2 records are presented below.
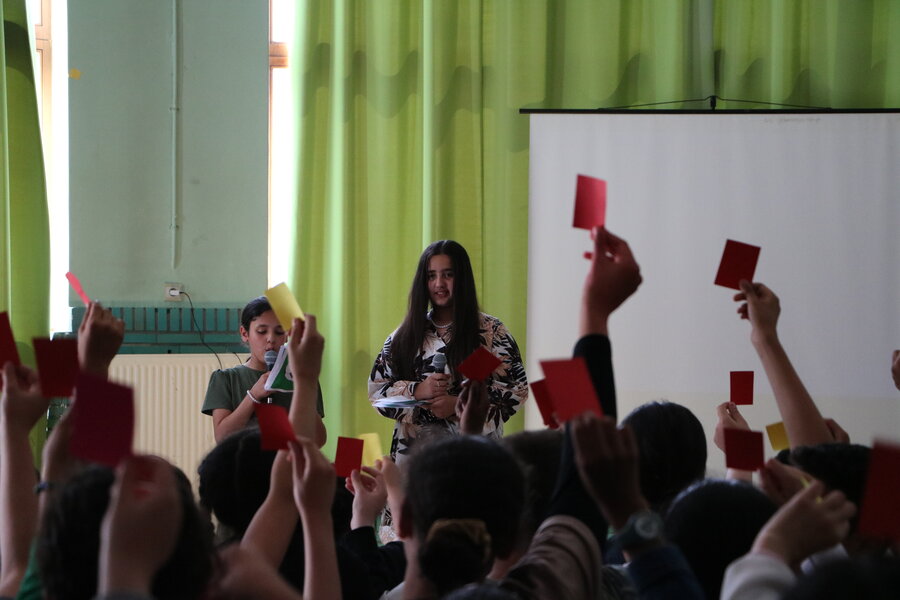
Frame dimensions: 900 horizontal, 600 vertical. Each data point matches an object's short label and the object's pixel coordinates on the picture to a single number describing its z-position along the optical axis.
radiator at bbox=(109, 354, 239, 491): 7.86
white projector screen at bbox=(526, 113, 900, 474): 7.99
